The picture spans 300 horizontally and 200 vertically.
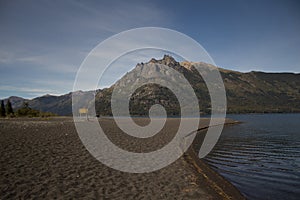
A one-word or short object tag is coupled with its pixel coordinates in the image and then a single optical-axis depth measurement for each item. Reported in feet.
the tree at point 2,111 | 301.30
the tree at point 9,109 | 313.01
